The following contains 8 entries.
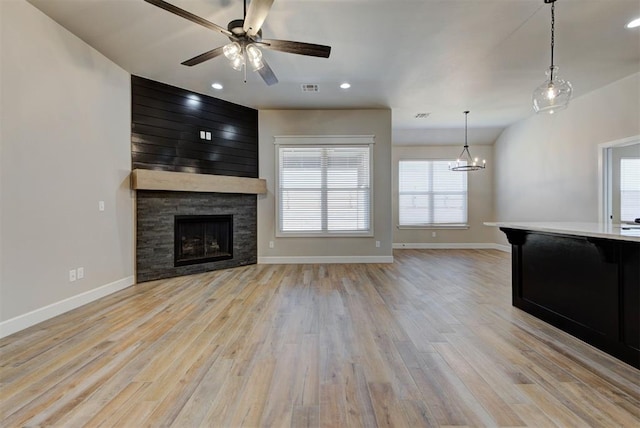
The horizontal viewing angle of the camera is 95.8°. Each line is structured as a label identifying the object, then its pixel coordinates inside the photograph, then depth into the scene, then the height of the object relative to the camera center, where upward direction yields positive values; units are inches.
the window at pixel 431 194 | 314.7 +20.7
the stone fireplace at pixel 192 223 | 168.2 -6.5
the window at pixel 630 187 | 189.8 +17.0
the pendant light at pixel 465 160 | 258.8 +54.2
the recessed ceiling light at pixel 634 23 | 118.3 +78.8
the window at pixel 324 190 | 226.7 +18.1
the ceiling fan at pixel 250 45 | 89.7 +57.9
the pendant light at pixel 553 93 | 115.0 +48.6
